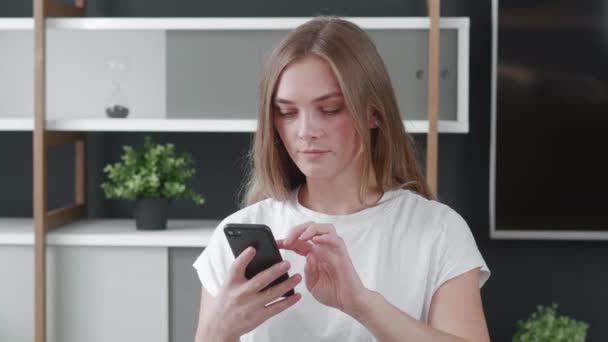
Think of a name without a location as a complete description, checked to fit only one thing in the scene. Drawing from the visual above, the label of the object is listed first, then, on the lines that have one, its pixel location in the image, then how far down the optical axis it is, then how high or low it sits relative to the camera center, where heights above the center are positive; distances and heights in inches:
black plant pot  125.2 -9.4
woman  55.7 -5.2
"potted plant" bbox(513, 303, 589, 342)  120.6 -23.2
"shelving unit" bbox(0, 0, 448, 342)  120.0 +5.9
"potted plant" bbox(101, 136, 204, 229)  124.6 -5.5
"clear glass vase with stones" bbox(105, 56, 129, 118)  127.5 +7.0
